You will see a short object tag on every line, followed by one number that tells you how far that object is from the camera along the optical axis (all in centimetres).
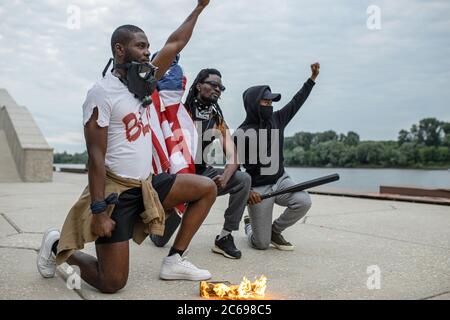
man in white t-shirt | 293
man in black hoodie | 455
